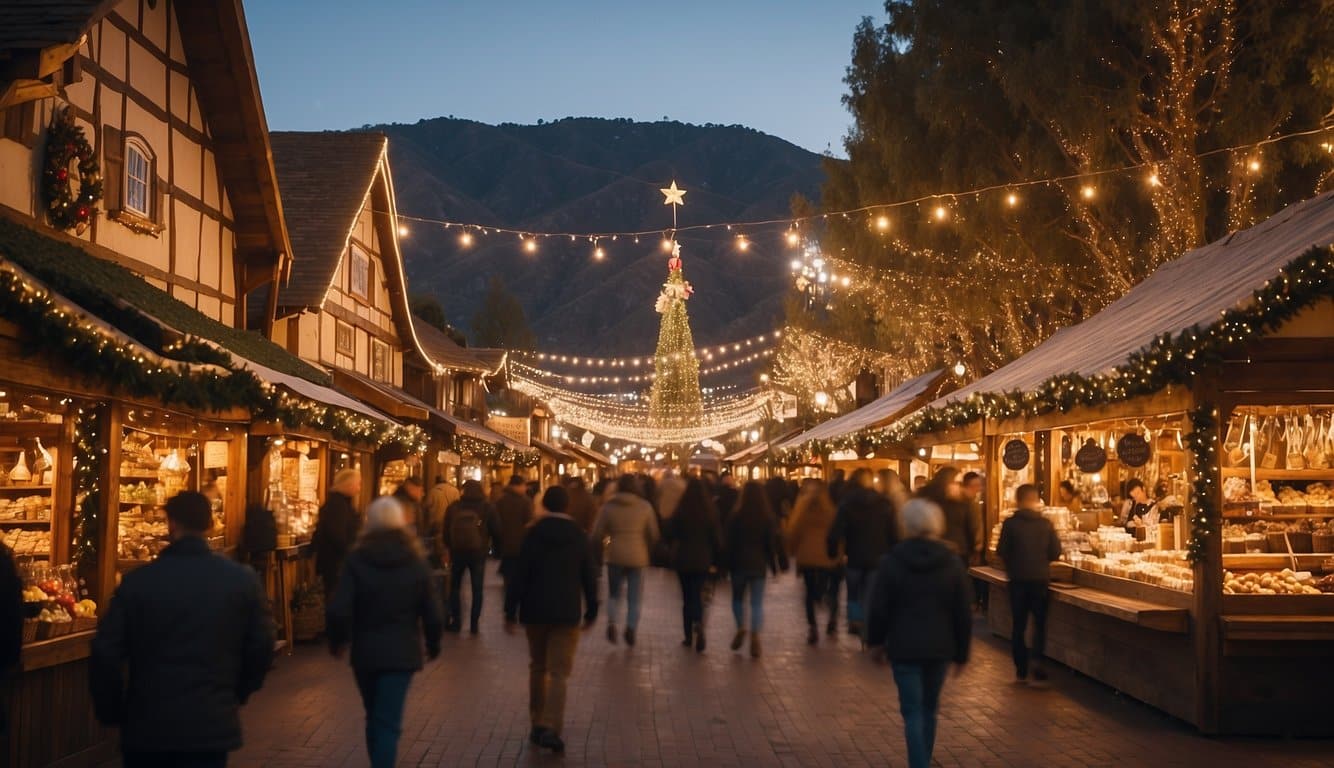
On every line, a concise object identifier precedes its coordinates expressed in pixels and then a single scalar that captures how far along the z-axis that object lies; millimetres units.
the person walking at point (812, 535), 15234
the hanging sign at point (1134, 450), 11766
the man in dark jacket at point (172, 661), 5254
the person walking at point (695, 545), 14094
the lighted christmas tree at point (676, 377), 83375
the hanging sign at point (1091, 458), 13512
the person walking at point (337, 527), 13258
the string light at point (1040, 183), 20844
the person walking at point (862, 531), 13867
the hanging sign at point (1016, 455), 15212
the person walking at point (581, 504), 18281
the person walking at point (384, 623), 6965
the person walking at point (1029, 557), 11695
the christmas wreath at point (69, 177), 13250
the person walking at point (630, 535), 13828
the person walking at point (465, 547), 15484
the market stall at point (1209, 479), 9750
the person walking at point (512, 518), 15500
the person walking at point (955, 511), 14289
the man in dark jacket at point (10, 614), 5695
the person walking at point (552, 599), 8859
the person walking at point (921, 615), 7352
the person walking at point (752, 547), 13938
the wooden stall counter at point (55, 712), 7816
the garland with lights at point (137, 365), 7809
